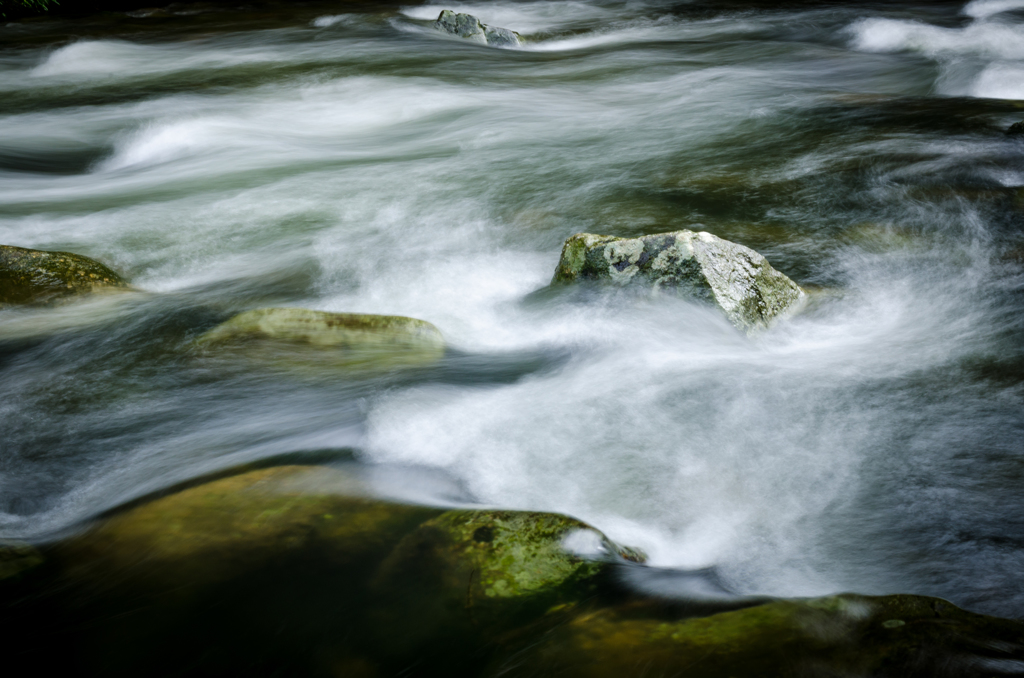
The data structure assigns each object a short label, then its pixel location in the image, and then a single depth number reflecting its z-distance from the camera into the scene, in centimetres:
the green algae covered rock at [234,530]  245
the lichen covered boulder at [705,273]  386
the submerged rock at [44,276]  441
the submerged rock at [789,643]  191
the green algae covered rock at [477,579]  217
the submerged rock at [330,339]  377
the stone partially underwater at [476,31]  1141
